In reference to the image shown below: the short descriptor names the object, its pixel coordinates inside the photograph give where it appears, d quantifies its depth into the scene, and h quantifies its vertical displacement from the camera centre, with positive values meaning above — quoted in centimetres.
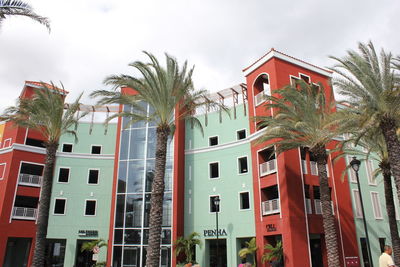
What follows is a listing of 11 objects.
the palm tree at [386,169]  2152 +475
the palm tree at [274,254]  2308 -76
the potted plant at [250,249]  2452 -45
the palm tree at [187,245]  2755 -12
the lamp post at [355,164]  1728 +381
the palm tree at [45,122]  2111 +824
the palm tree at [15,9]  1157 +786
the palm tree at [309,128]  1988 +681
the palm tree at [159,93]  1997 +891
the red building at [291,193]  2331 +361
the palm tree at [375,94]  1722 +748
